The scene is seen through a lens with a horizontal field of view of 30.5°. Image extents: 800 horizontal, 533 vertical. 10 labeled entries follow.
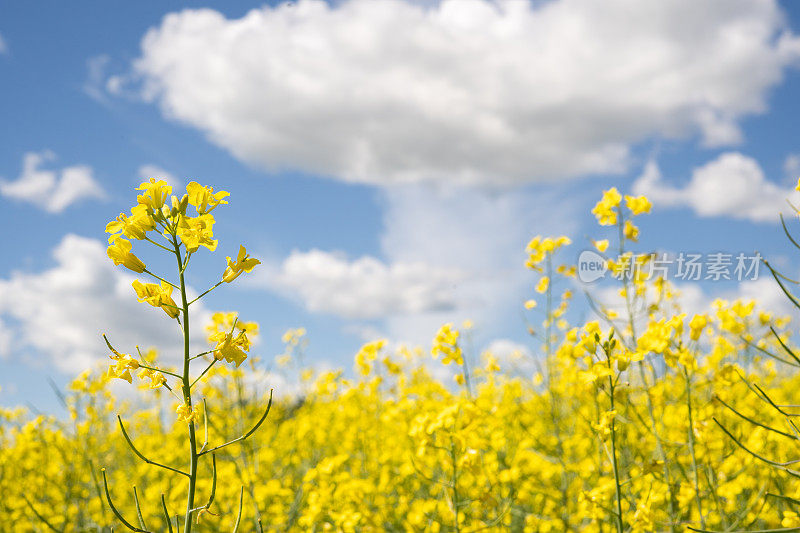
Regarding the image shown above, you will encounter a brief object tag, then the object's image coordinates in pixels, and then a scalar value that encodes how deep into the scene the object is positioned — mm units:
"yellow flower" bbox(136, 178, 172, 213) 627
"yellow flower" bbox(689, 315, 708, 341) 848
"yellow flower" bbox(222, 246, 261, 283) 633
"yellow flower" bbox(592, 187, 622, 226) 1080
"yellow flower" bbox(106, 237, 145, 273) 628
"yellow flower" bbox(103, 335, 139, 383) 622
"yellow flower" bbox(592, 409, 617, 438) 755
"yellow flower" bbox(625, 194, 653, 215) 1076
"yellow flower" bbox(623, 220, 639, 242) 1089
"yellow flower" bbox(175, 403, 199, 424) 610
